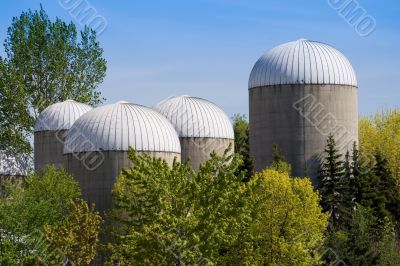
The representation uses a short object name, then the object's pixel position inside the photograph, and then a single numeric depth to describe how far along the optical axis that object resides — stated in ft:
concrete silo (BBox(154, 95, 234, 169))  250.37
